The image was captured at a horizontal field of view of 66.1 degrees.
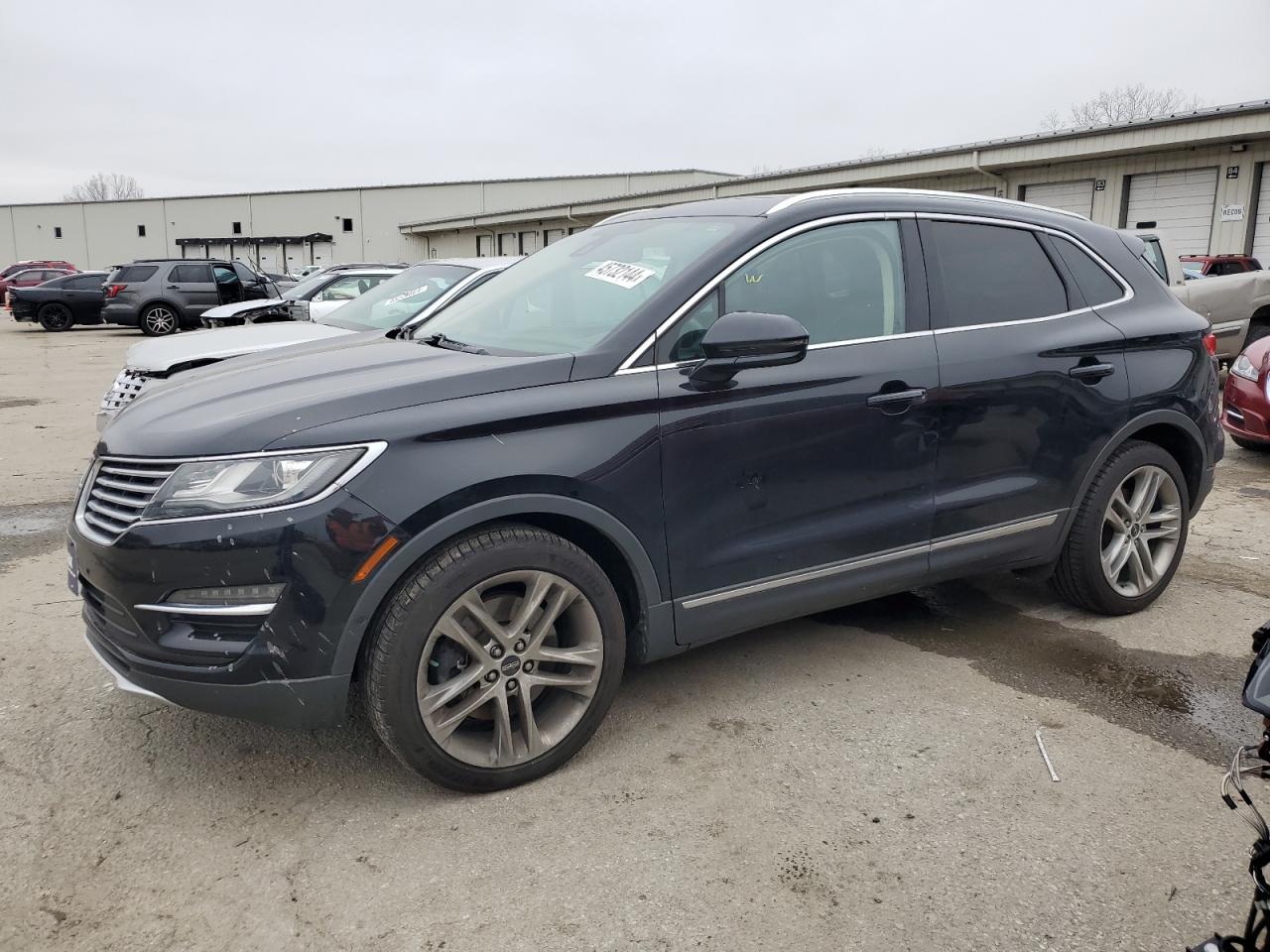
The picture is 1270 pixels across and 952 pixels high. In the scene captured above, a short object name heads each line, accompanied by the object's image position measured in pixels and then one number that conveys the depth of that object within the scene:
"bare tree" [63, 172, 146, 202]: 115.88
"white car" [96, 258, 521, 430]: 6.52
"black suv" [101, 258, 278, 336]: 21.34
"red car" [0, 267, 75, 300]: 30.34
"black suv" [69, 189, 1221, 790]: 2.61
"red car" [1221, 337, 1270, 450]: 7.25
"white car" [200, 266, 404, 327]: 10.21
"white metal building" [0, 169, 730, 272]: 57.72
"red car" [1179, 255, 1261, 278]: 14.31
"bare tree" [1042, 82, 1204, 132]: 55.31
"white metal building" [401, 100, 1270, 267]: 17.83
